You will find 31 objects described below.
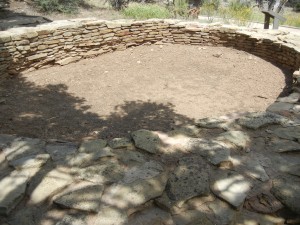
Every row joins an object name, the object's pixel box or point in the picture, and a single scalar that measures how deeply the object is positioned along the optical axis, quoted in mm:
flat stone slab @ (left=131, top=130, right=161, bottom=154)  2414
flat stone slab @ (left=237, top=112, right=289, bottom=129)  2804
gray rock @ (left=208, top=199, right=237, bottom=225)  1777
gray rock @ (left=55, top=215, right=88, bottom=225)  1697
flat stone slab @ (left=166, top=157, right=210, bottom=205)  1917
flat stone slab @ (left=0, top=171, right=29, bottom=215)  1767
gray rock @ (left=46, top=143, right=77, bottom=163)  2281
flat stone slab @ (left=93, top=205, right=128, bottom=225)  1715
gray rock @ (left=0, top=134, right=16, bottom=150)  2439
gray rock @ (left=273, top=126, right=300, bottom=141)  2621
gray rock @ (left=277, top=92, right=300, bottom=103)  3804
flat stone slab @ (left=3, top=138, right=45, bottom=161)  2303
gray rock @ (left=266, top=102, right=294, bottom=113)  3439
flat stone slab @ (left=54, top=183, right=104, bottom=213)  1785
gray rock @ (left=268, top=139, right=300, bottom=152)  2430
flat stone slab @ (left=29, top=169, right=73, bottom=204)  1877
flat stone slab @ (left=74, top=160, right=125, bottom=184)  2035
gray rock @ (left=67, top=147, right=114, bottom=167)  2216
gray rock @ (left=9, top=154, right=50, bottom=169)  2141
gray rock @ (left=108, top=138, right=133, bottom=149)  2458
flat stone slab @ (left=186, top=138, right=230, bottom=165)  2252
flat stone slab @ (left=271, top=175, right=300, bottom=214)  1899
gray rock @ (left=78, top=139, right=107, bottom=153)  2400
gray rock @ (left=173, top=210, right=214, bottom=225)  1762
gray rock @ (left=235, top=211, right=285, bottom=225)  1814
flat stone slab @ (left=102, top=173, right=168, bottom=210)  1833
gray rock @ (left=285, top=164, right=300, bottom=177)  2161
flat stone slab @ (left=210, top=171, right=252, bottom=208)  1906
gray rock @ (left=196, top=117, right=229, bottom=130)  2871
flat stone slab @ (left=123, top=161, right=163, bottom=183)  2044
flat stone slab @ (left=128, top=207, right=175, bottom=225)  1747
